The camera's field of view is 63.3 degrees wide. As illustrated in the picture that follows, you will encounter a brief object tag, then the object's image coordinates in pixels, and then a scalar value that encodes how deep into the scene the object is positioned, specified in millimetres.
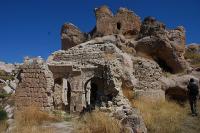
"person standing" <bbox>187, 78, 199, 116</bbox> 6189
